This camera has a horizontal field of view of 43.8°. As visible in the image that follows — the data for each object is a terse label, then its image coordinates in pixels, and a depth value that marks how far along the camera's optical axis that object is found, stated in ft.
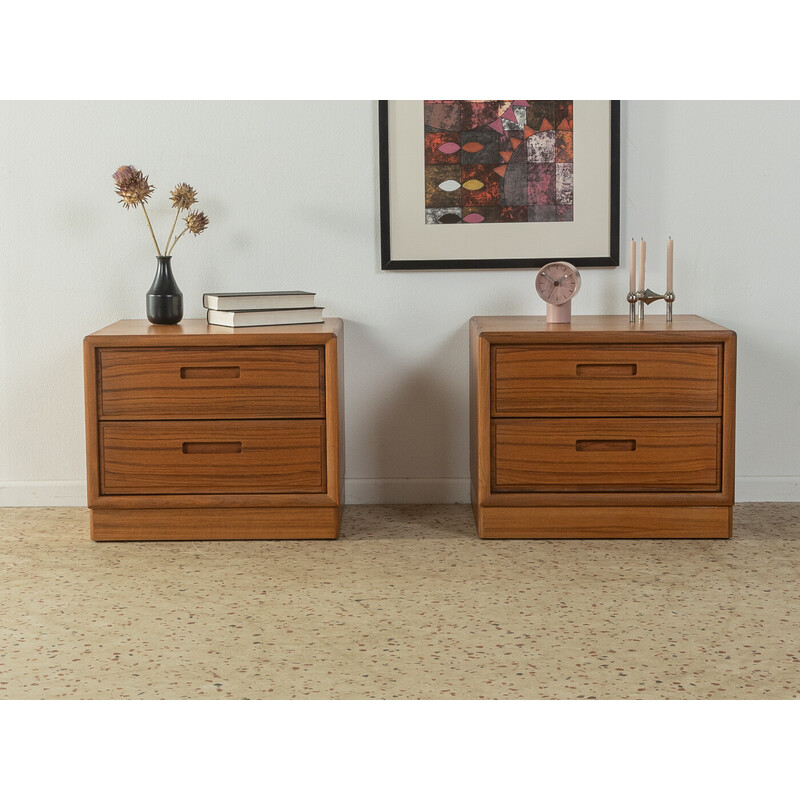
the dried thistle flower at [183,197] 9.96
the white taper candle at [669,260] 9.68
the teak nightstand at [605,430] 9.10
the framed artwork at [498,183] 10.27
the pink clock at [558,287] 9.75
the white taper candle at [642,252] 9.89
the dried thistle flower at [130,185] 9.78
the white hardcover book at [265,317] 9.44
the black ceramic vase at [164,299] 9.89
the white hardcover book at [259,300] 9.48
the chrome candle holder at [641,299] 9.89
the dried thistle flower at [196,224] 10.00
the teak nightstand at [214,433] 9.12
